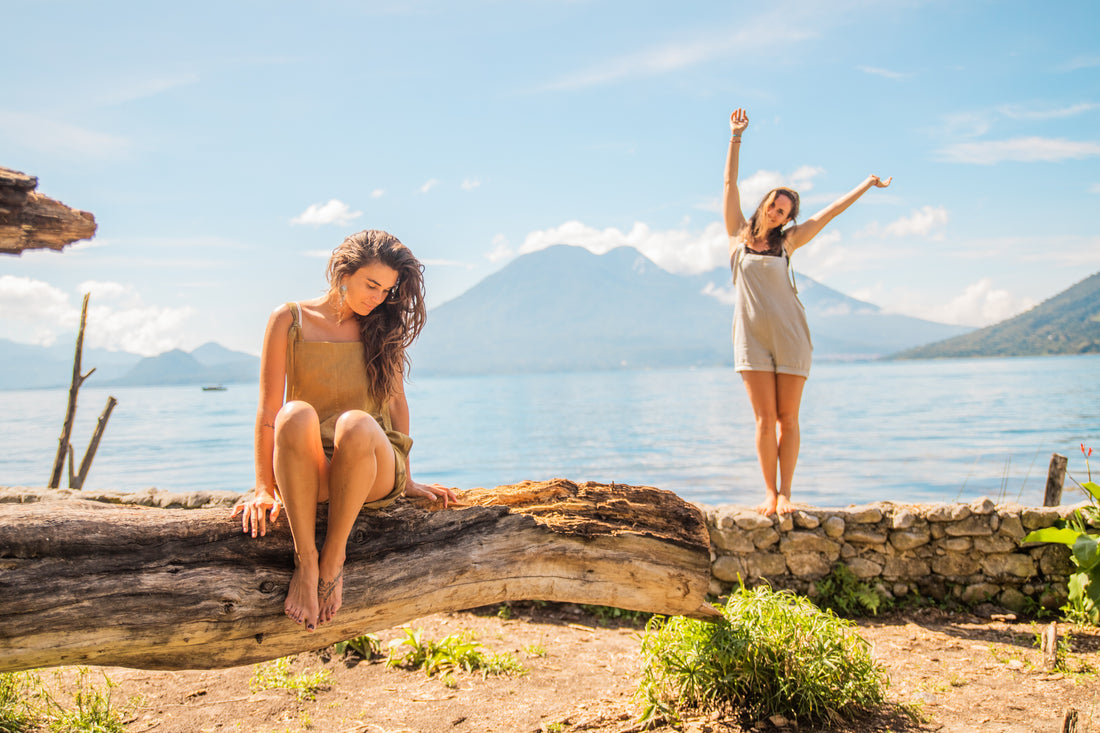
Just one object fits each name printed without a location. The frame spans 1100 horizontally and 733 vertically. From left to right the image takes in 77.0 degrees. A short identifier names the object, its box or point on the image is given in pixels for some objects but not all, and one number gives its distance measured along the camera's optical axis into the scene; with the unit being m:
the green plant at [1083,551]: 4.35
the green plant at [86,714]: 3.49
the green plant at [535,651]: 4.74
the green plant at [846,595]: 5.28
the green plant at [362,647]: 4.62
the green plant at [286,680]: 4.13
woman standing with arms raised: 5.11
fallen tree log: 2.61
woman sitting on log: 2.73
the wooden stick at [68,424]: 8.44
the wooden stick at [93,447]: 8.63
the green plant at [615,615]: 5.52
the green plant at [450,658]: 4.44
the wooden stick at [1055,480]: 6.05
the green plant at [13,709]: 3.45
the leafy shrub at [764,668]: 3.48
